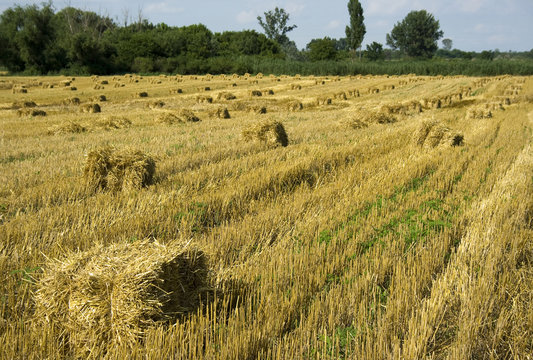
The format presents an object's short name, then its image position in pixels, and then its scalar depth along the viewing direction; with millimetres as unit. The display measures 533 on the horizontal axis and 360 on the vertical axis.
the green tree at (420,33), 134500
